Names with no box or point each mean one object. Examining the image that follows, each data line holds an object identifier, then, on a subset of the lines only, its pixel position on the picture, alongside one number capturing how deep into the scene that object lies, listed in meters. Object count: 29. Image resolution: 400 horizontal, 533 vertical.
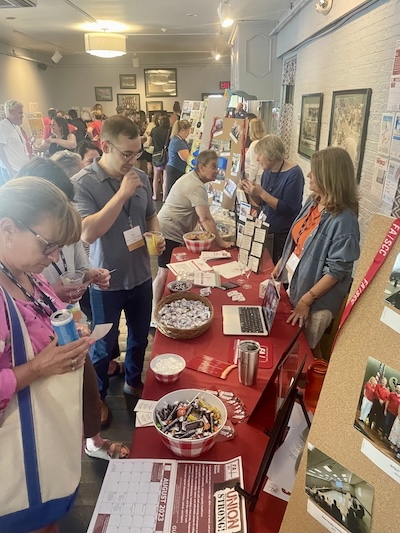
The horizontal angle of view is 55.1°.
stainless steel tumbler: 1.39
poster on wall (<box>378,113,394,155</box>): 2.52
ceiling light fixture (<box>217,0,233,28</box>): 4.41
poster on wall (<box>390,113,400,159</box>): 2.42
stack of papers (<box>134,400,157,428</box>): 1.27
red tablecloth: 1.02
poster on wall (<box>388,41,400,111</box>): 2.39
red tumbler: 1.25
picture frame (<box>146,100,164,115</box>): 12.02
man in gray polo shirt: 1.88
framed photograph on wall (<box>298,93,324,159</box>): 4.20
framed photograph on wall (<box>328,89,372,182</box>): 2.93
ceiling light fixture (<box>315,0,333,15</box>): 3.42
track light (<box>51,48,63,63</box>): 9.03
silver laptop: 1.77
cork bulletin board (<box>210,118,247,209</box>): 3.16
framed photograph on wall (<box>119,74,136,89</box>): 11.73
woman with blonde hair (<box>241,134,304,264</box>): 3.11
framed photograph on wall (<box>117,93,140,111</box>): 11.94
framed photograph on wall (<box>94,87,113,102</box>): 11.94
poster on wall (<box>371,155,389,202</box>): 2.64
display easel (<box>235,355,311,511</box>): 0.91
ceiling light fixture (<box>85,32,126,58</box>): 6.07
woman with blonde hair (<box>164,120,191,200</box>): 6.00
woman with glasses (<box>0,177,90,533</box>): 1.01
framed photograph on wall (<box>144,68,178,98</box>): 11.66
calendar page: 0.96
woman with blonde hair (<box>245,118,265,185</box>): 4.18
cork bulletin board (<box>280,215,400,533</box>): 0.66
